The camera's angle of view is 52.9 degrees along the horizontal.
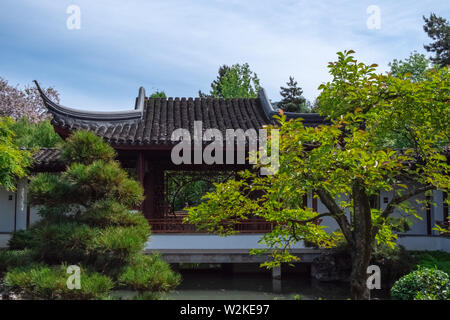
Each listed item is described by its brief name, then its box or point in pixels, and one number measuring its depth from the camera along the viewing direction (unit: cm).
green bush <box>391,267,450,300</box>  659
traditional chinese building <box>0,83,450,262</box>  1045
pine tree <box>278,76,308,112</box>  3700
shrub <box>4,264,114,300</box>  423
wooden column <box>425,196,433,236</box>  1362
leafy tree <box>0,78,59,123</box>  2627
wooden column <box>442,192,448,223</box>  1319
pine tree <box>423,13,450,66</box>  2531
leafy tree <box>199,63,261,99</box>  2544
